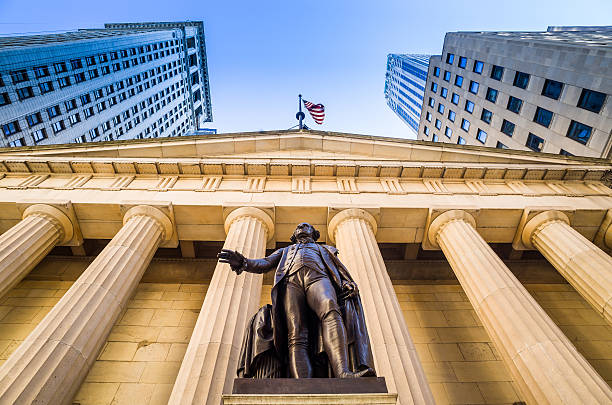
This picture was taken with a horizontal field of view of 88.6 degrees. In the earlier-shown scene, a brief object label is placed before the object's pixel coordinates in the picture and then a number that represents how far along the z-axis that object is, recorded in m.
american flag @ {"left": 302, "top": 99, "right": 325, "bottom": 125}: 19.91
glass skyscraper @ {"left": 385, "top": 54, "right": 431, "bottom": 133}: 64.06
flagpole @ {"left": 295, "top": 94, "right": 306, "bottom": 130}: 18.33
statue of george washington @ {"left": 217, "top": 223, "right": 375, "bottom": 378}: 4.06
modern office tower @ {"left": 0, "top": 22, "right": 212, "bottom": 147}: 32.75
